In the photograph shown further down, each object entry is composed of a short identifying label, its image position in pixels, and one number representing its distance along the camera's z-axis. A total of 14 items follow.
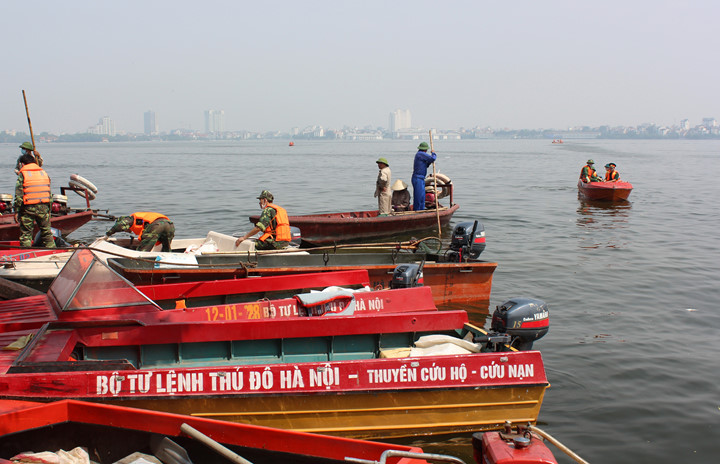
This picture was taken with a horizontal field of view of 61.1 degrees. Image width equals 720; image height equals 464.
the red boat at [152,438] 4.68
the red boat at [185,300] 6.68
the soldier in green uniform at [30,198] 11.91
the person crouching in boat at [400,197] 18.92
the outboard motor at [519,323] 6.91
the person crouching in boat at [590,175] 27.94
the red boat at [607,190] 26.48
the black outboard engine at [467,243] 11.00
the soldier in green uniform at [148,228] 10.69
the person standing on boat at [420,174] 17.96
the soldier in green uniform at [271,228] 10.92
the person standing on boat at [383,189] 17.19
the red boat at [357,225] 16.59
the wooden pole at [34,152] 13.62
